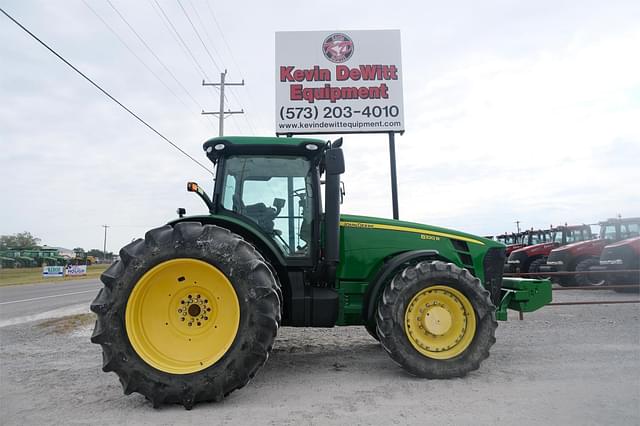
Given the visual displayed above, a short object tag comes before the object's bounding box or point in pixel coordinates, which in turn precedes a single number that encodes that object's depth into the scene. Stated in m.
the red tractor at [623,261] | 11.20
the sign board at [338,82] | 9.69
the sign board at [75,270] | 32.56
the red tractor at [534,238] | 17.06
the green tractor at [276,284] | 3.36
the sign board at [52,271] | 30.75
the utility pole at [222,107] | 20.89
